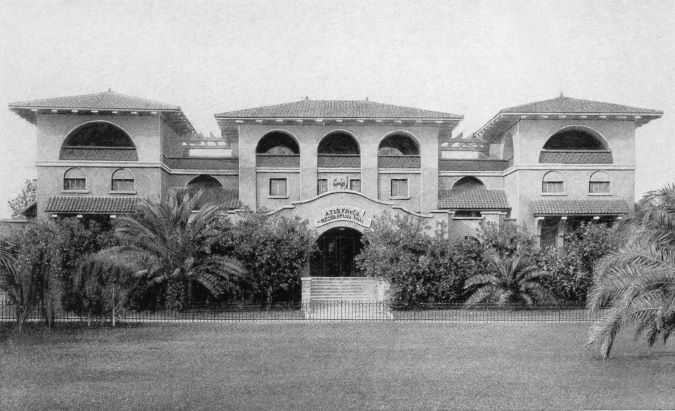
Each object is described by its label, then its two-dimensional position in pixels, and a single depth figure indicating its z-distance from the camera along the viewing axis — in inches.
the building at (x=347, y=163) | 1499.8
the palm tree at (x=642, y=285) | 577.3
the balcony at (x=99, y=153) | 1517.0
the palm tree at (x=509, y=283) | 1170.6
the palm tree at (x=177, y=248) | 1138.0
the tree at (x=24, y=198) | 2677.2
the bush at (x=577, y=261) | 1232.2
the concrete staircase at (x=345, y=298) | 1146.7
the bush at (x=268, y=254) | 1217.4
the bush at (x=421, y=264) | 1206.9
